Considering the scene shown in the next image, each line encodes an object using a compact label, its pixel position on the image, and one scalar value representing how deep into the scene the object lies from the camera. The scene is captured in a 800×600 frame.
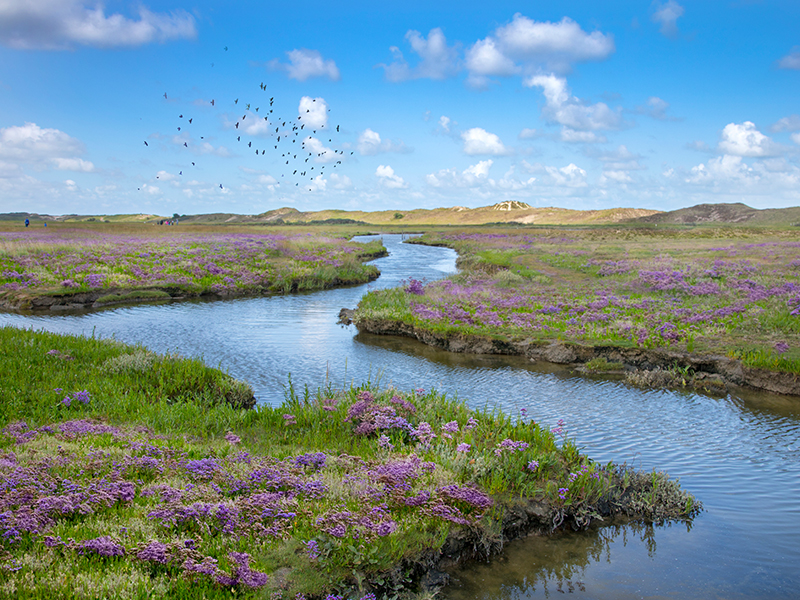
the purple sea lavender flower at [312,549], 5.91
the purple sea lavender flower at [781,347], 16.02
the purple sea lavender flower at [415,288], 27.56
